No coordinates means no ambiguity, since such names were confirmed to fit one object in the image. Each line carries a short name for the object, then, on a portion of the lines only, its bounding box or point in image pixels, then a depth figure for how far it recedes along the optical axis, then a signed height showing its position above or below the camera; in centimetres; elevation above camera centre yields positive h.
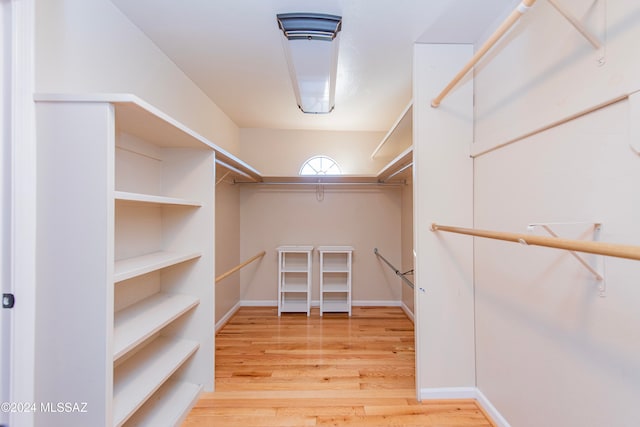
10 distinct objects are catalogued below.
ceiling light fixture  134 +108
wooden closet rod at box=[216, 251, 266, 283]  296 -52
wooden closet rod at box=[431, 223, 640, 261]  52 -8
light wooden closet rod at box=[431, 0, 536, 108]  88 +76
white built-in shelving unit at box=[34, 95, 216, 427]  88 -22
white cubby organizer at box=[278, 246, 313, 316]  301 -86
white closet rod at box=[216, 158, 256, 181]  187 +44
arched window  335 +72
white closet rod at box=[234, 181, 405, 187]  317 +45
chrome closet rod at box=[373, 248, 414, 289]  311 -51
